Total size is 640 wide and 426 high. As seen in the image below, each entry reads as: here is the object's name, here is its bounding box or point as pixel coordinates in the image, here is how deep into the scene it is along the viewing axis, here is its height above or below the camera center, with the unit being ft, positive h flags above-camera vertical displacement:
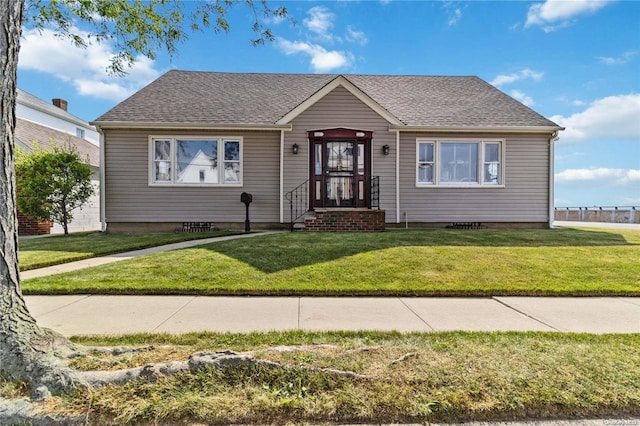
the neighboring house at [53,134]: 45.71 +12.46
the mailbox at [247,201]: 36.42 +0.24
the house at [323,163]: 37.32 +4.64
